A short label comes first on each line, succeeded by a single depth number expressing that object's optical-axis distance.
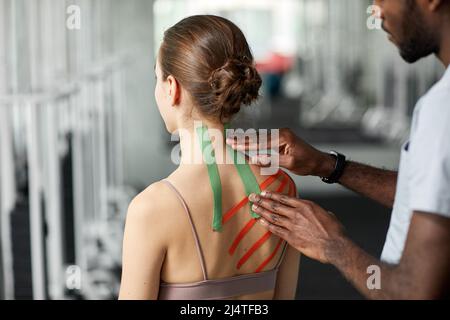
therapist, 2.05
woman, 2.29
